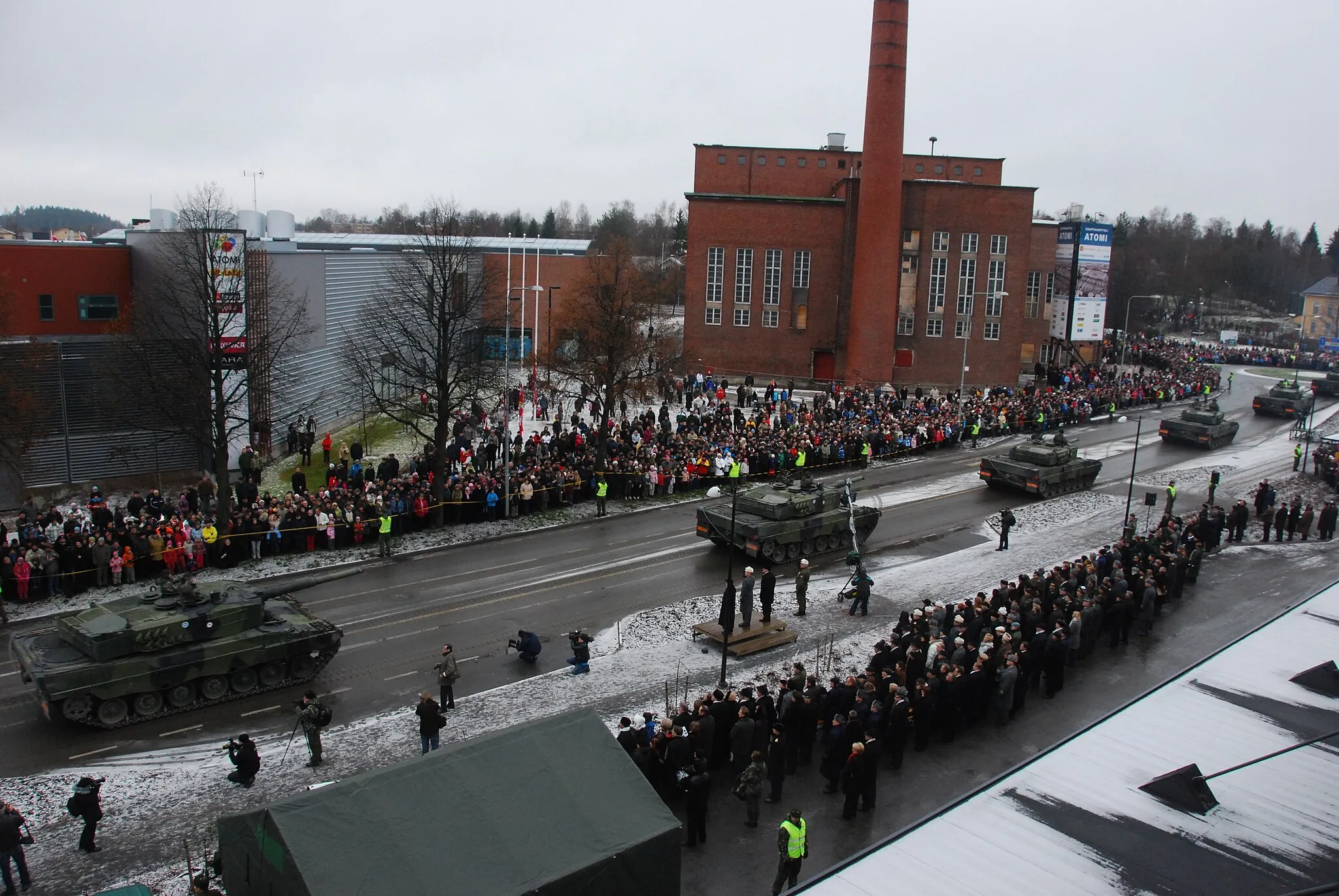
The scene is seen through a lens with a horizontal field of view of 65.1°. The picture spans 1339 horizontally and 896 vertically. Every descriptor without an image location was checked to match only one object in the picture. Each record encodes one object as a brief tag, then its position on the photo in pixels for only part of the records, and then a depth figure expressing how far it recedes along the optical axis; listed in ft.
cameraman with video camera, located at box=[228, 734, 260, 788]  49.08
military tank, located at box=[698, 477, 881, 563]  88.89
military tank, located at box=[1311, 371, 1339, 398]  218.36
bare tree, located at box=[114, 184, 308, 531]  89.45
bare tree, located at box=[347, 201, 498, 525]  98.22
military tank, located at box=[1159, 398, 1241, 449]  149.59
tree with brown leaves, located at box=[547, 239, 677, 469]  116.16
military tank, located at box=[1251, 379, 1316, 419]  181.27
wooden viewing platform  69.00
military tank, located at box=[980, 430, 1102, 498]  115.65
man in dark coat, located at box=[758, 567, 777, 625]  73.67
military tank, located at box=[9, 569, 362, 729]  55.83
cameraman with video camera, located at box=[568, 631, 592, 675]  64.28
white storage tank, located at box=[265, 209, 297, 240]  152.66
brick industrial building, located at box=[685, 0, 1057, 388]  201.67
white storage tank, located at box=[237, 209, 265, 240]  139.33
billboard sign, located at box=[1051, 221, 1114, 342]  224.12
